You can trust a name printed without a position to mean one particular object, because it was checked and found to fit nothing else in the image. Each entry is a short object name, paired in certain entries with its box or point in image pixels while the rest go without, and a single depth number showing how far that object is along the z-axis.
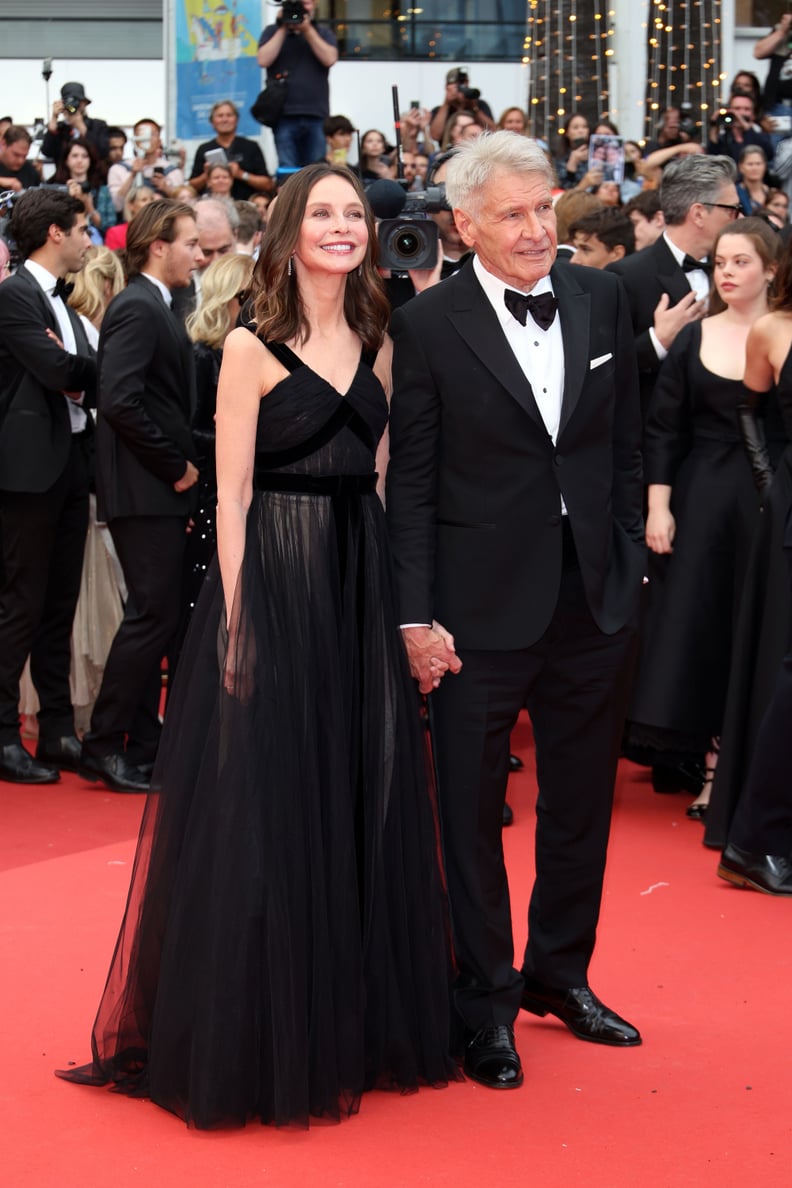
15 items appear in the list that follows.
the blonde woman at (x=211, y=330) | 10.86
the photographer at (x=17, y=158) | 19.72
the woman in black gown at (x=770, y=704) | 8.46
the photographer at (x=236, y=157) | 19.54
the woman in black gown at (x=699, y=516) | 9.92
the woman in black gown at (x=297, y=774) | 5.53
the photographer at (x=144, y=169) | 19.68
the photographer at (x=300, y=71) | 19.54
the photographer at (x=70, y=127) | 20.32
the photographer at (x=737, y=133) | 19.99
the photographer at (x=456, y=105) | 20.90
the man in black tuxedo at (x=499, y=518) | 5.86
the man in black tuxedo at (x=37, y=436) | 10.80
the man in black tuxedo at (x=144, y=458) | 10.38
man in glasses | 10.87
